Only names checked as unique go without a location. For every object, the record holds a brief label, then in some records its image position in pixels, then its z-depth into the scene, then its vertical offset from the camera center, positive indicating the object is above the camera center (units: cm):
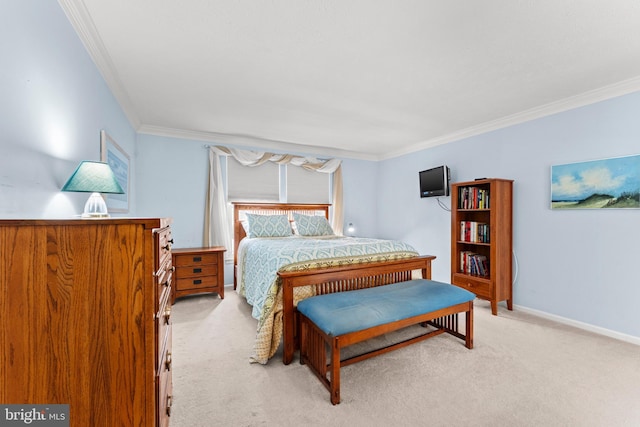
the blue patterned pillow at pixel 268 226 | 381 -19
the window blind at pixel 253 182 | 432 +51
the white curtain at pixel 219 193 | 404 +30
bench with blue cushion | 168 -73
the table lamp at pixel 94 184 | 130 +15
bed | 208 -55
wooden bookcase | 308 -33
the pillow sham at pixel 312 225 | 413 -21
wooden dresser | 78 -33
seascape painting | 243 +27
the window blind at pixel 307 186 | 473 +49
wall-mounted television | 399 +47
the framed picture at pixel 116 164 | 219 +47
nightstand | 337 -76
